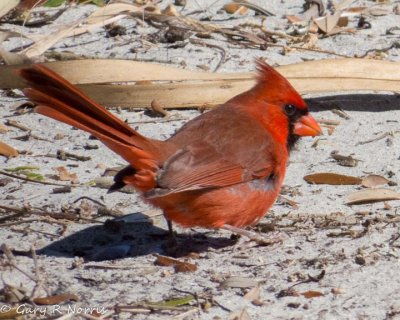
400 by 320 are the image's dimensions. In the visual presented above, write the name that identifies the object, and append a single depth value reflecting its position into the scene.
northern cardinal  7.63
